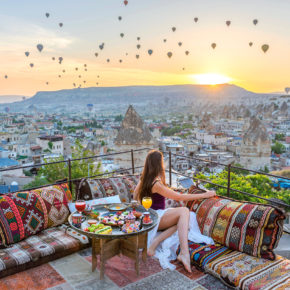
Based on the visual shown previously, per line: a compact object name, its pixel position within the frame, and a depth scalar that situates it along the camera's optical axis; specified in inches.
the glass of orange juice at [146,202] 97.7
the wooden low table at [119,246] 89.7
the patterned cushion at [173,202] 125.8
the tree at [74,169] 448.5
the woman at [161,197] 100.1
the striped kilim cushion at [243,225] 91.7
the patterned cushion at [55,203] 114.8
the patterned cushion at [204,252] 93.0
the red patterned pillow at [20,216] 102.8
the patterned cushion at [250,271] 80.7
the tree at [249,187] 328.2
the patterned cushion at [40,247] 92.7
